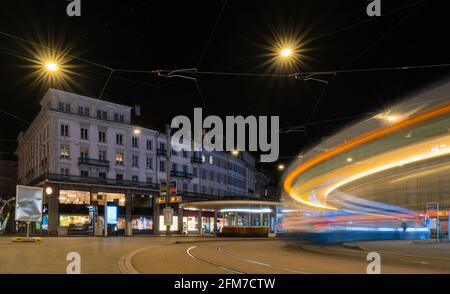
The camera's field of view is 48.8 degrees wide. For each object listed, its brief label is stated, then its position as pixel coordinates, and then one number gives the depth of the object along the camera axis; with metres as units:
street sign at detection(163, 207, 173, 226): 40.41
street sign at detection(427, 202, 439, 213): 30.25
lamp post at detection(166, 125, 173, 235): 42.72
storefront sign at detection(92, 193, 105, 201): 47.91
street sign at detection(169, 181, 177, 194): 42.41
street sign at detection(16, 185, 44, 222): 28.23
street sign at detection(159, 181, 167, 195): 43.59
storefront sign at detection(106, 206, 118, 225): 46.94
